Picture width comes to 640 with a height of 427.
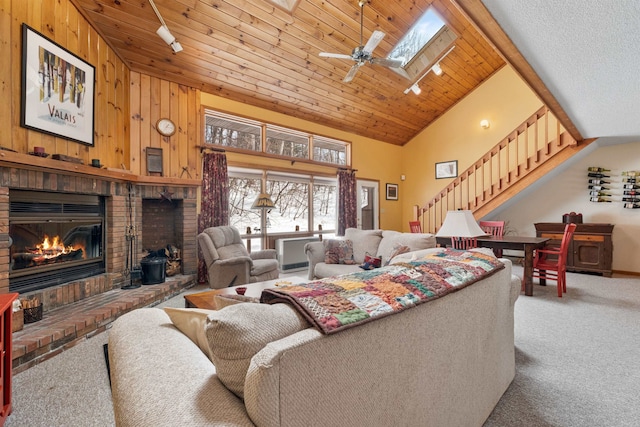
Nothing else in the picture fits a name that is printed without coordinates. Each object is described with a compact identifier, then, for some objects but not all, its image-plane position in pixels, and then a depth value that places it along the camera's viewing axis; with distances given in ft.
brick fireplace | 8.46
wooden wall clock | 14.55
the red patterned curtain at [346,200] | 22.34
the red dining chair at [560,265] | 13.03
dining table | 13.08
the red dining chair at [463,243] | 12.65
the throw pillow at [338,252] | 13.65
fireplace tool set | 12.75
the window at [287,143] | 19.08
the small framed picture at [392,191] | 26.68
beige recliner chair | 13.03
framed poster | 8.68
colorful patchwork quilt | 2.85
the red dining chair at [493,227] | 17.01
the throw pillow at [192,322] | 3.54
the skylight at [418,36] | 18.02
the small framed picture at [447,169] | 25.11
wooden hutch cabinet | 16.81
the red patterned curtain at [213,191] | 15.89
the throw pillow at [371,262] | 12.09
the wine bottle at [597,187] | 18.56
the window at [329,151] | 21.72
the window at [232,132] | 16.58
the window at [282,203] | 17.74
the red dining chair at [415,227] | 20.60
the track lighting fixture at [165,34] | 10.87
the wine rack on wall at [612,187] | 17.58
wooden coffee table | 8.04
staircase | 16.94
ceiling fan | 11.91
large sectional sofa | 2.29
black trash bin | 12.88
